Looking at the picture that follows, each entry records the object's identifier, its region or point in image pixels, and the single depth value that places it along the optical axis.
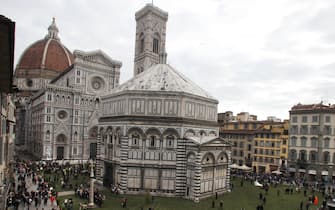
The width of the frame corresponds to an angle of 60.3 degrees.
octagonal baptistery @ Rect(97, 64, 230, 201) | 30.02
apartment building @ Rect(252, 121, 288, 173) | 51.53
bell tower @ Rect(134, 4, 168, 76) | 73.44
